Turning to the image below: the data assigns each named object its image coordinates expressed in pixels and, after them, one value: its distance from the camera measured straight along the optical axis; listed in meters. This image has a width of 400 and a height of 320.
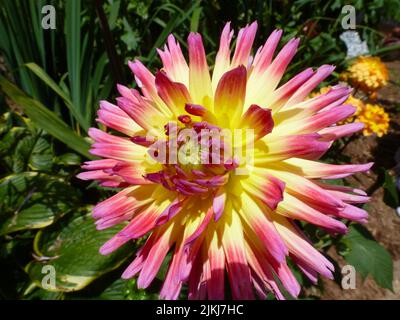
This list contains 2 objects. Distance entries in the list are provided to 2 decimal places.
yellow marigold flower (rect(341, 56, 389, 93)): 0.54
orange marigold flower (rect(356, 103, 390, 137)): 0.55
